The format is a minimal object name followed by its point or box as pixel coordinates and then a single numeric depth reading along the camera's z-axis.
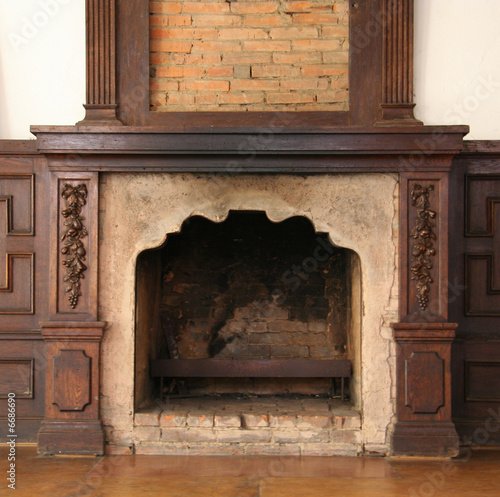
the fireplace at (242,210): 3.47
